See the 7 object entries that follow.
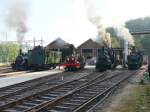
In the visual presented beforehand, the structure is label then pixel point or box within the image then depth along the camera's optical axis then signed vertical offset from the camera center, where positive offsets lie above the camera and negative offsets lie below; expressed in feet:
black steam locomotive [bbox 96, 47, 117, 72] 137.49 +1.14
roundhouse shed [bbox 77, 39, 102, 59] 308.19 +12.67
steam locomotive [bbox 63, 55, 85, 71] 142.10 -0.16
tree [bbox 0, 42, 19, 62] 288.73 +11.44
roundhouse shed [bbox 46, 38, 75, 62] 184.65 +12.89
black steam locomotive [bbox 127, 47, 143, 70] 152.46 +0.80
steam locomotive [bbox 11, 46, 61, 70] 150.20 +1.70
